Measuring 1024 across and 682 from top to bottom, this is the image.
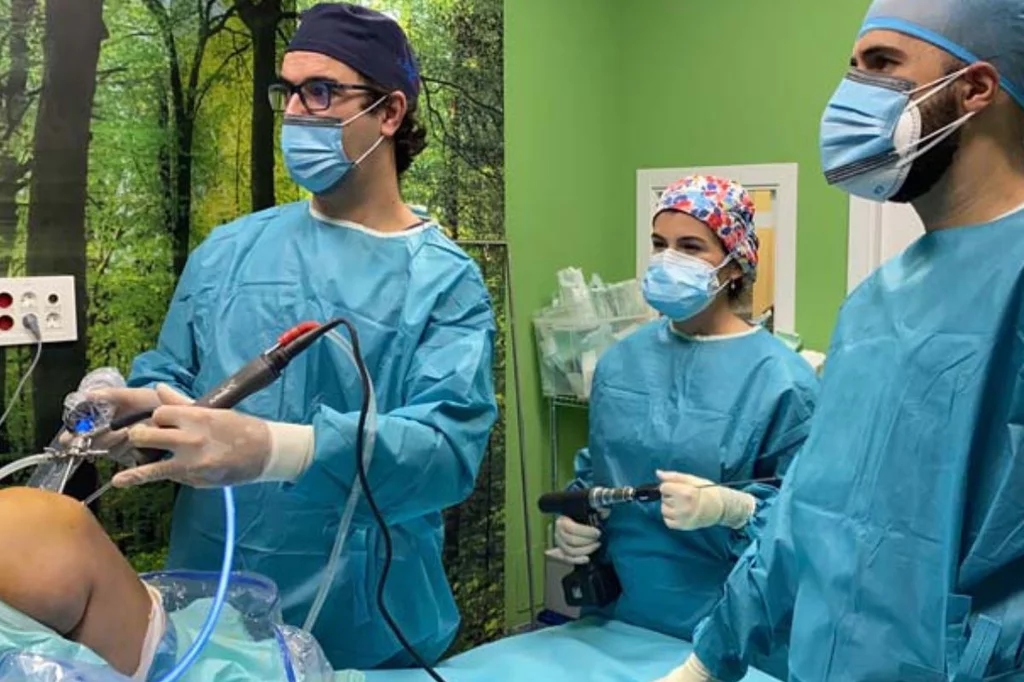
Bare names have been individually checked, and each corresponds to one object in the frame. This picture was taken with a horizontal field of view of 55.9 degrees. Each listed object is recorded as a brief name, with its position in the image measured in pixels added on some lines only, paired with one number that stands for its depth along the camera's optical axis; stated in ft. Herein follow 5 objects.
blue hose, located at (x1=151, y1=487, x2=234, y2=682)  3.57
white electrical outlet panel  5.89
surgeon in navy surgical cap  4.79
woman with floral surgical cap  6.27
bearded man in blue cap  3.38
